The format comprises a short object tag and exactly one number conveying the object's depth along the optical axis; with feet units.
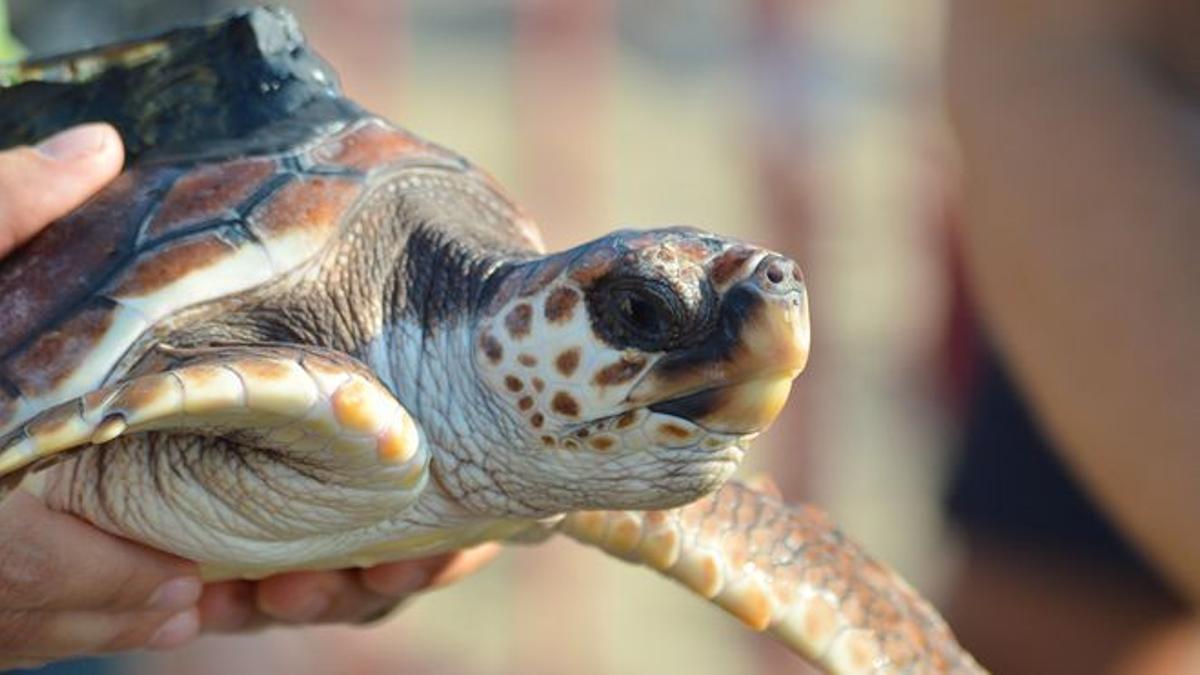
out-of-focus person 7.57
